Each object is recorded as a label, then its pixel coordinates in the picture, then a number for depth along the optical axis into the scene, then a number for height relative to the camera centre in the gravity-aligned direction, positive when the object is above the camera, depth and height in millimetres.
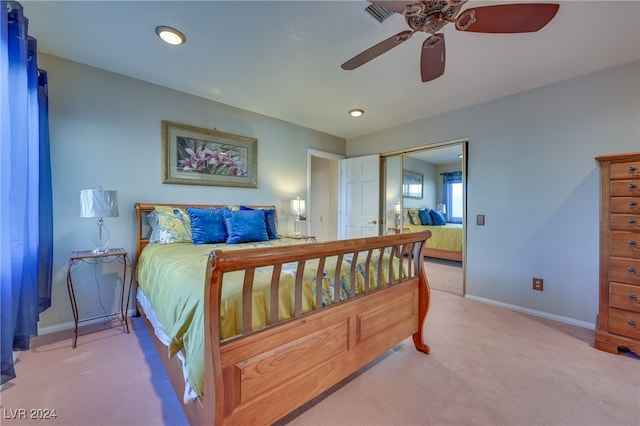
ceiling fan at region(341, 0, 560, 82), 1321 +1060
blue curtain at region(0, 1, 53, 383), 1348 +118
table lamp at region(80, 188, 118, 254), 2121 +45
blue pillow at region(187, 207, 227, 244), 2557 -170
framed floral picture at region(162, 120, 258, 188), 2928 +662
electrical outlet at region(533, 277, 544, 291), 2768 -792
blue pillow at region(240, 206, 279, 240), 3035 -150
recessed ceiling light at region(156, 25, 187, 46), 1937 +1364
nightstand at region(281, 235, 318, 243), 3554 -395
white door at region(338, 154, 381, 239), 4293 +236
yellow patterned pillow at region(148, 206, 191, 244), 2559 -168
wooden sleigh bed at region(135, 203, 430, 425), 994 -603
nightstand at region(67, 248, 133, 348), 2129 -537
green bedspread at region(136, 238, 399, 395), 1091 -446
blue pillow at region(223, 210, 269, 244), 2631 -173
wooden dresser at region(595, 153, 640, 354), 1918 -321
